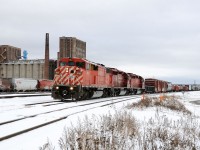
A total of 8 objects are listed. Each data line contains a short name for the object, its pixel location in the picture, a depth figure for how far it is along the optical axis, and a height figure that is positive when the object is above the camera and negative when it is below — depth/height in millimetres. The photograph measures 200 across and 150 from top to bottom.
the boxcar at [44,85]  62406 -141
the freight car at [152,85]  58844 -100
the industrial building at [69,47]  112250 +15070
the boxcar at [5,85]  48975 -120
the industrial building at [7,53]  124938 +14124
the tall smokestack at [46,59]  84750 +7722
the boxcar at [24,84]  51728 +64
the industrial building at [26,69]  91688 +5253
